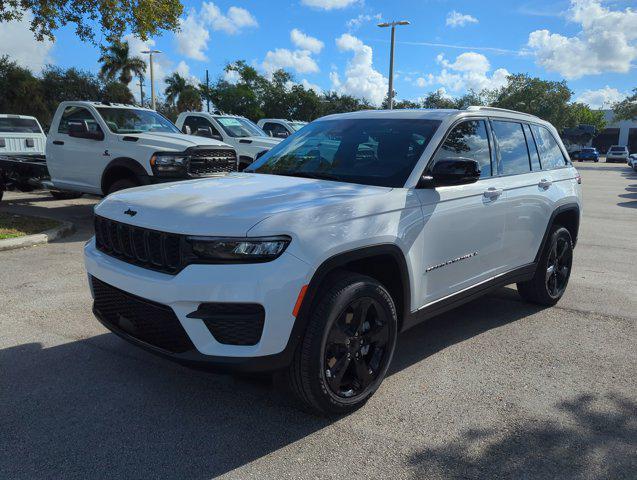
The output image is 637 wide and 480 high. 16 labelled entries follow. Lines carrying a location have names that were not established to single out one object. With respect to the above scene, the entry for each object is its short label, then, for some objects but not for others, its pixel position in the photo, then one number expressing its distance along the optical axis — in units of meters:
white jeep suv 2.65
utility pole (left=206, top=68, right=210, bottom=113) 46.96
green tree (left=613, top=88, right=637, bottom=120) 54.68
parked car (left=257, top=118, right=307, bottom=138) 16.72
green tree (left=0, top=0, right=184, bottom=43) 10.60
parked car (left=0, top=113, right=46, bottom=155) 12.90
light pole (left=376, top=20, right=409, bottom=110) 24.94
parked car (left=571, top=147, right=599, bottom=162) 54.95
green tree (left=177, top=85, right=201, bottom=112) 54.94
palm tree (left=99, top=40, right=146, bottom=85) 47.44
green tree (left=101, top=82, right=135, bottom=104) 38.80
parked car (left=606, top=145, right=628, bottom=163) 51.17
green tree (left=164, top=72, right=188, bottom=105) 56.62
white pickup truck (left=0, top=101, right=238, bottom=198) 8.42
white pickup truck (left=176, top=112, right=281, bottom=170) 12.34
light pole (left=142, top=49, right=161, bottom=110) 31.85
